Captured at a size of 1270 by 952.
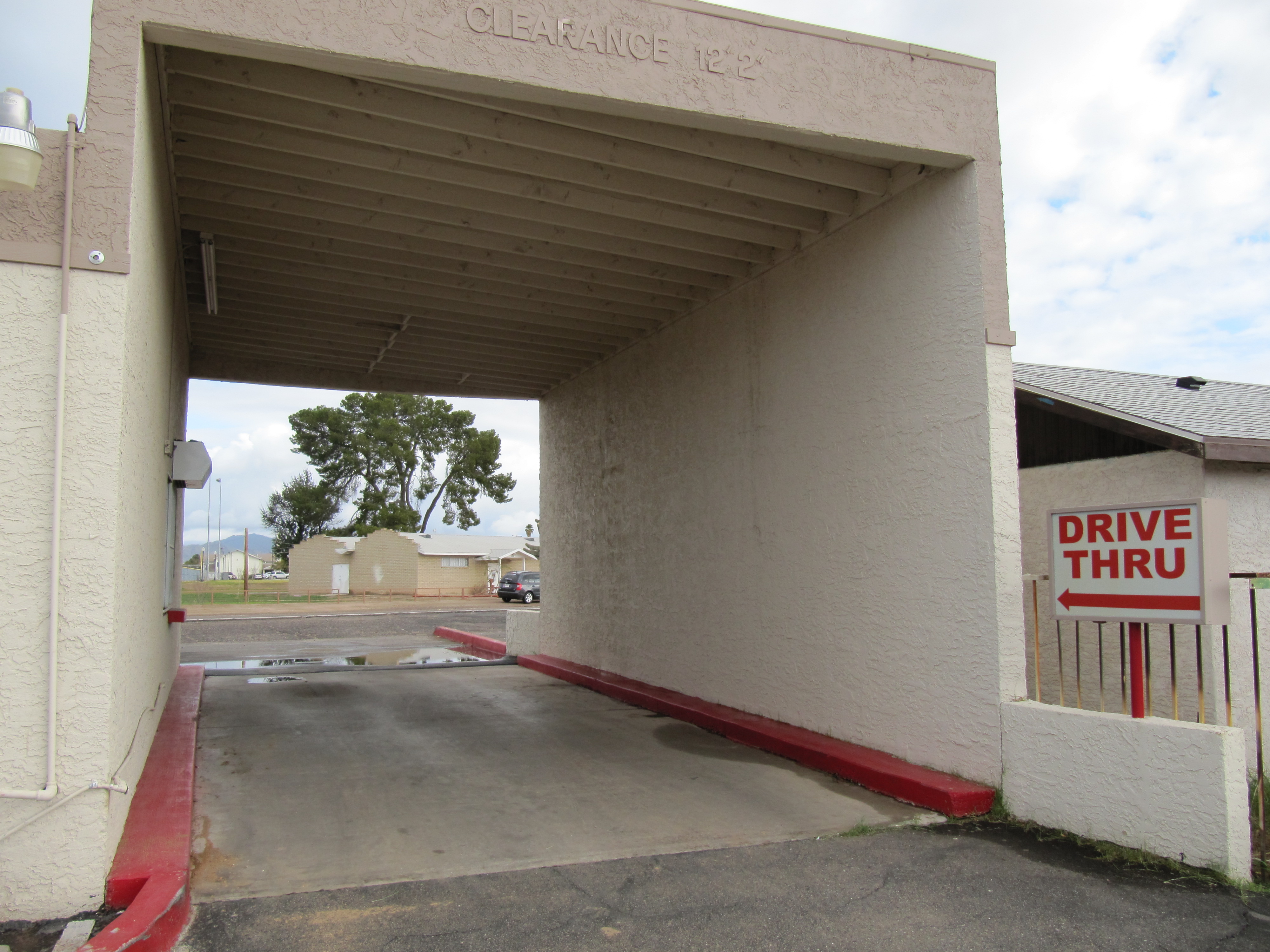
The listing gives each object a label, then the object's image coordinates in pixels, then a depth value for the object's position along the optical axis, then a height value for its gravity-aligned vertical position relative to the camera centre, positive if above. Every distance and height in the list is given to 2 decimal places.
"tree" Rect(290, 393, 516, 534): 57.22 +5.24
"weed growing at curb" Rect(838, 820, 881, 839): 5.58 -1.83
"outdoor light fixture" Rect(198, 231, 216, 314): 7.83 +2.41
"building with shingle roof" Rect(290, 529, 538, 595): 48.38 -1.64
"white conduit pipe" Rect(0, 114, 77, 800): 4.04 -0.03
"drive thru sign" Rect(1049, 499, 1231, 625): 5.02 -0.20
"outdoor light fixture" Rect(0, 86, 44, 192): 3.99 +1.70
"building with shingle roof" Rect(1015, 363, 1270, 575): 6.92 +0.63
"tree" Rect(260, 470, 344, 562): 58.88 +1.55
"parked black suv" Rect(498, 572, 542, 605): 41.22 -2.49
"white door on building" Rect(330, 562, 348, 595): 48.28 -2.34
